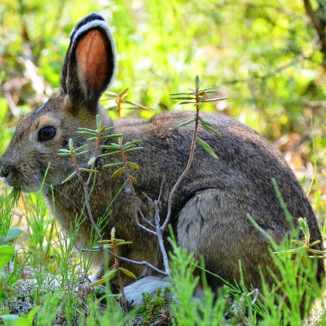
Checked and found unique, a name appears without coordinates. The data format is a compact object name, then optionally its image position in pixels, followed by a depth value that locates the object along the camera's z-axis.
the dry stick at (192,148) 8.49
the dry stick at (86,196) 8.78
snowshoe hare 9.30
